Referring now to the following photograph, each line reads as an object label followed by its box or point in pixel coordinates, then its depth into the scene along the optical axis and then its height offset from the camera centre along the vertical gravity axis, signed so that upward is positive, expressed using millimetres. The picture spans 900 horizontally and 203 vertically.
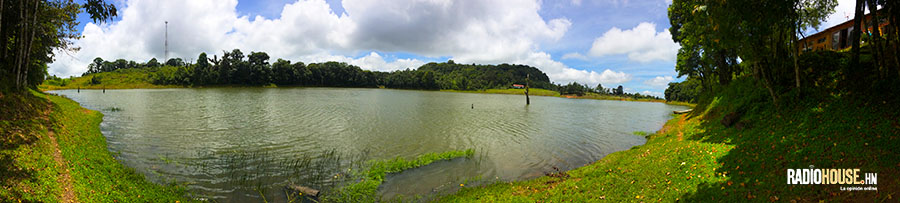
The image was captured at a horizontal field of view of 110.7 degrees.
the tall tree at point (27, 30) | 18062 +4038
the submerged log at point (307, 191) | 11170 -3460
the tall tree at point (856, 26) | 13102 +3298
